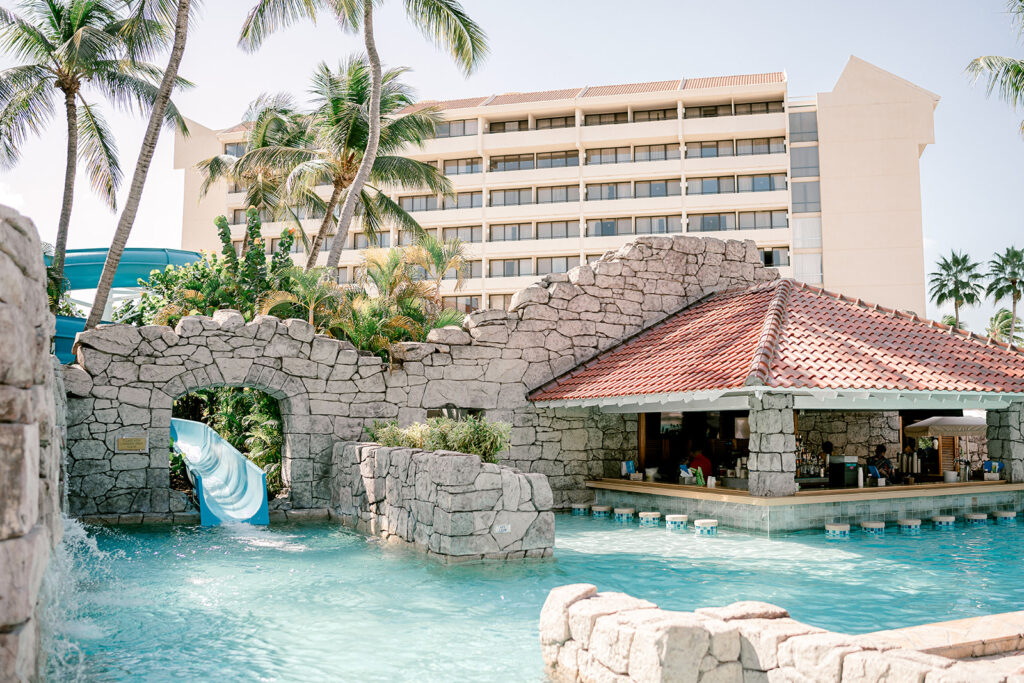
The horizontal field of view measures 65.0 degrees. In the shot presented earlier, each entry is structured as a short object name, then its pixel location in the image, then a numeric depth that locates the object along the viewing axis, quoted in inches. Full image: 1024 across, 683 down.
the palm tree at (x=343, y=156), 861.8
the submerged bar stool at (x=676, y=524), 519.7
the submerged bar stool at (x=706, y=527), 494.6
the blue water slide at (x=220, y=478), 533.0
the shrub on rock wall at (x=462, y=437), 474.0
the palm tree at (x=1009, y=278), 1893.5
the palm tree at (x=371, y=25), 718.5
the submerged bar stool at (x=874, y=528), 501.7
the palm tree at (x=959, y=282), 1979.6
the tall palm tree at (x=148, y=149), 646.5
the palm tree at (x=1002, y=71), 725.9
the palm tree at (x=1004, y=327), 2375.7
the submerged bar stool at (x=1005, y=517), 550.3
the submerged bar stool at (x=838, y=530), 486.0
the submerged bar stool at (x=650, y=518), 547.3
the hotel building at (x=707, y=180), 1760.6
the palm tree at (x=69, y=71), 697.6
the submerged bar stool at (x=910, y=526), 510.1
